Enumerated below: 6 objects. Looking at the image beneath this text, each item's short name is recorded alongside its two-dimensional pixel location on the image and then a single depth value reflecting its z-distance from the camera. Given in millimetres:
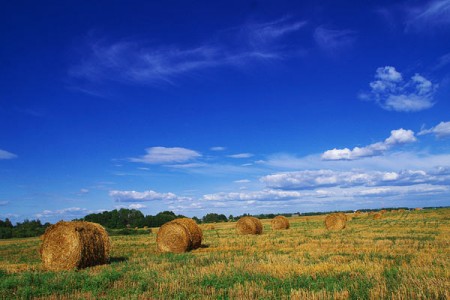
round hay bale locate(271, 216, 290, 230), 37312
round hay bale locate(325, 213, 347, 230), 34312
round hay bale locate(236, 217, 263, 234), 31205
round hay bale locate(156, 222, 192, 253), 20188
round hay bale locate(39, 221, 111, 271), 15258
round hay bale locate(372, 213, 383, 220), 52062
